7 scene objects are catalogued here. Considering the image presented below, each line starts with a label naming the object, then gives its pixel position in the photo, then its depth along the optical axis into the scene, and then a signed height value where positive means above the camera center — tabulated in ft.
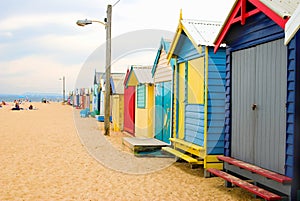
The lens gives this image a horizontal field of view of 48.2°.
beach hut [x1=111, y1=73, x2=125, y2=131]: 60.90 -2.47
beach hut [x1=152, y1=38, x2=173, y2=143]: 36.56 -0.25
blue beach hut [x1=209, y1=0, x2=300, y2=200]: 16.19 -0.42
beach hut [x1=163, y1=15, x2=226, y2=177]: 25.32 -0.21
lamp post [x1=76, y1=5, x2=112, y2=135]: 52.11 +3.72
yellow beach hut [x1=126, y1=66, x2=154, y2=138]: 44.14 -1.07
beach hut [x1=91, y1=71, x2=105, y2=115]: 96.63 -0.83
